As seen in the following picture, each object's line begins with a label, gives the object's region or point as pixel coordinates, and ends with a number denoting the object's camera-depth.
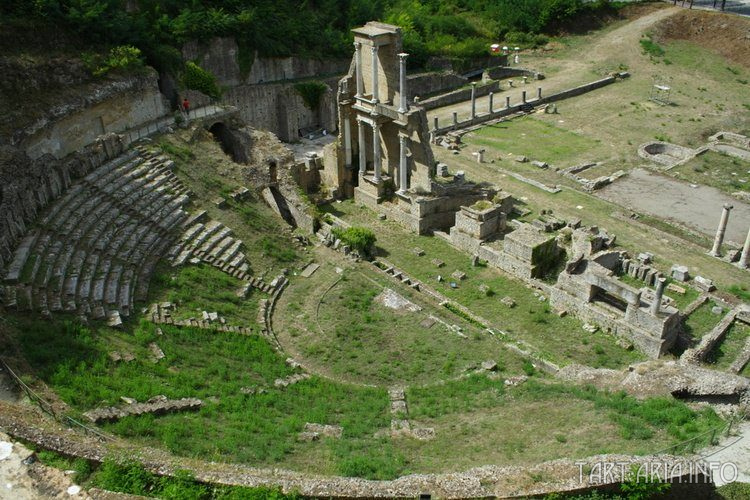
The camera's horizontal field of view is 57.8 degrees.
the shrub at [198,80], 32.50
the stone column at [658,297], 19.84
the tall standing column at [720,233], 25.56
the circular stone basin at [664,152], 35.41
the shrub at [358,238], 25.19
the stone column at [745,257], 25.34
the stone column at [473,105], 40.78
